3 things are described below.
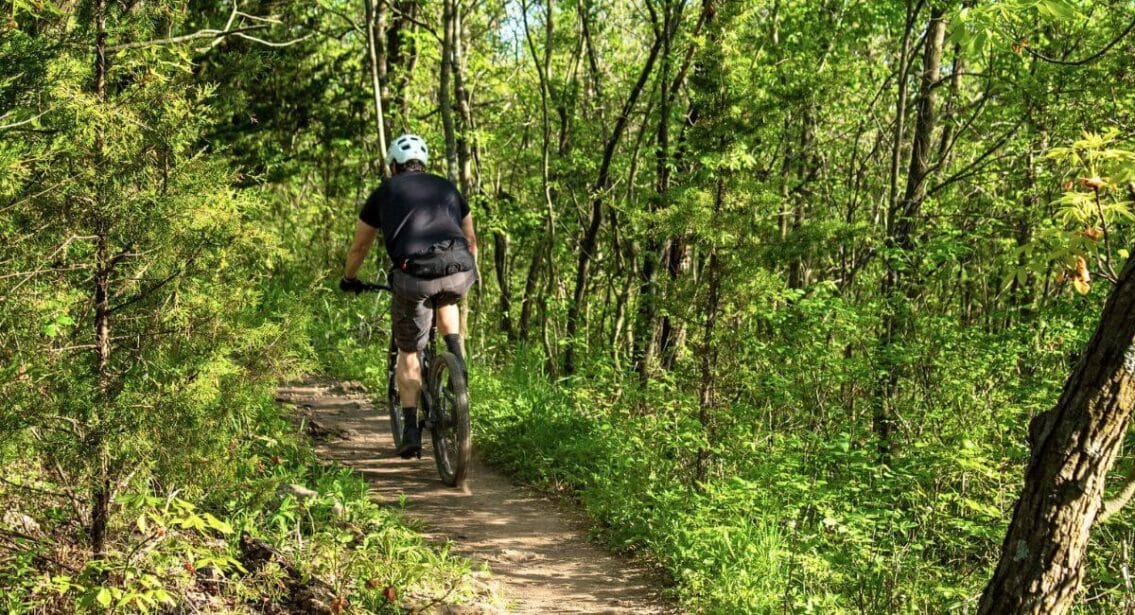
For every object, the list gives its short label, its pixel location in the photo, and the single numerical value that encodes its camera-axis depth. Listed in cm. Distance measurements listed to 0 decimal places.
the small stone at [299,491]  531
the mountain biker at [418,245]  602
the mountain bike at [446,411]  603
